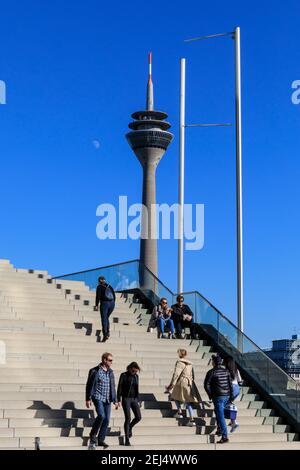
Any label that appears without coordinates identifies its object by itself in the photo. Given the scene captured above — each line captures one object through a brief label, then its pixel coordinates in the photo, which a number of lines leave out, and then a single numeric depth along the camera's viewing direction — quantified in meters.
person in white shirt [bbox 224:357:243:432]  16.40
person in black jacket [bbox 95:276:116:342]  20.22
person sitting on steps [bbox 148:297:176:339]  21.89
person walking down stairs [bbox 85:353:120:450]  14.28
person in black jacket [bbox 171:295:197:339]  22.14
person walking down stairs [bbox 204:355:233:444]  15.81
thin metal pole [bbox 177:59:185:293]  29.00
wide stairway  15.19
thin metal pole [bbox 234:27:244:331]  25.08
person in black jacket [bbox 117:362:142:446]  14.84
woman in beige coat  16.59
